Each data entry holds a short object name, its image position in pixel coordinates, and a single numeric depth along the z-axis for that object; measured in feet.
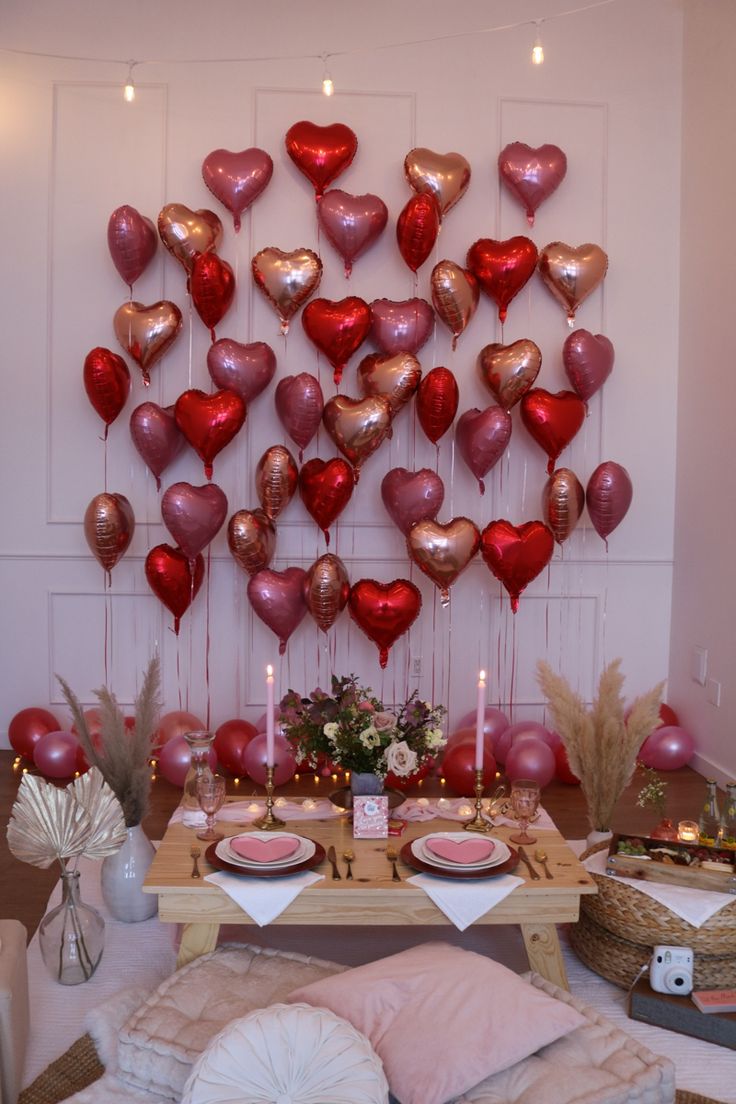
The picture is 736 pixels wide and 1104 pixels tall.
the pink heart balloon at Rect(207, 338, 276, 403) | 12.31
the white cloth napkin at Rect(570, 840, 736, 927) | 6.91
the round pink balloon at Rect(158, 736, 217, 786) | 11.86
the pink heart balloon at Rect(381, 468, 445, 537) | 12.26
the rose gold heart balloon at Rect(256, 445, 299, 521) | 12.15
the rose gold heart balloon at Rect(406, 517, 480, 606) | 12.02
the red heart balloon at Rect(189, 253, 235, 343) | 12.26
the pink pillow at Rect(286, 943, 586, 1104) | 5.49
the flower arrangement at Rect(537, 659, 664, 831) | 8.50
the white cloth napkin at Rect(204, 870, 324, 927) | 6.60
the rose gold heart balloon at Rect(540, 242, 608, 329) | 12.81
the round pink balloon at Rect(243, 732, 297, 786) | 11.77
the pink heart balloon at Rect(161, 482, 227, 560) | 12.00
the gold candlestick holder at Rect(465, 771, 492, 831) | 7.61
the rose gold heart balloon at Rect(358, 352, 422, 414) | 12.25
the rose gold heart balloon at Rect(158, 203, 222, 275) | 12.39
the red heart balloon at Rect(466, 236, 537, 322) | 12.60
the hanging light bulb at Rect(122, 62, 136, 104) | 12.34
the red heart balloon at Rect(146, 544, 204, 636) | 12.32
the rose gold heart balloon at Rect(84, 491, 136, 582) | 12.12
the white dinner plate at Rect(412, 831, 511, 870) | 6.84
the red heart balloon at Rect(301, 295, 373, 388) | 12.35
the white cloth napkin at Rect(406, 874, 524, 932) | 6.63
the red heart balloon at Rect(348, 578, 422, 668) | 12.14
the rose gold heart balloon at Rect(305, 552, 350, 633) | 12.08
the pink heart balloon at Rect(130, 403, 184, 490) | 12.23
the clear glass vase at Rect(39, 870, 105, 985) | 7.22
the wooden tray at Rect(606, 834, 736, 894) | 7.09
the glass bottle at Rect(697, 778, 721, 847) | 7.94
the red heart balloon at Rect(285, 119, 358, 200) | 12.66
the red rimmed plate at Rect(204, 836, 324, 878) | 6.76
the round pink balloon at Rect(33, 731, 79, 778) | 12.21
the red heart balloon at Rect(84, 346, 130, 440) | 12.25
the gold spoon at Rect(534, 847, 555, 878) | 7.06
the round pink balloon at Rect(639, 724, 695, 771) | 12.85
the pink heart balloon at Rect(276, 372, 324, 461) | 12.14
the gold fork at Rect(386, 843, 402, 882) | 6.86
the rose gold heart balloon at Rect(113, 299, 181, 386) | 12.41
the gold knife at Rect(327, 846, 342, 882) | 6.81
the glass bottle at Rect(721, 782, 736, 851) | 7.73
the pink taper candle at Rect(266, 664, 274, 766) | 7.35
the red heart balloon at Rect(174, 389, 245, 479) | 12.07
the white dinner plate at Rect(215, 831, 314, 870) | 6.84
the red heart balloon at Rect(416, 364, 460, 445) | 12.23
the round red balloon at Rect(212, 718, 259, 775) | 12.32
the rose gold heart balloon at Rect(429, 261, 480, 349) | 12.42
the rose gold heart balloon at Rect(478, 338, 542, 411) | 12.40
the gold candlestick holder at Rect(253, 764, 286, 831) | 7.60
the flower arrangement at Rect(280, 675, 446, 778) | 7.48
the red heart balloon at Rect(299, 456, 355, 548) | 12.16
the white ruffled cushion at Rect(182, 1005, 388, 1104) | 5.00
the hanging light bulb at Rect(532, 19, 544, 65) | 11.33
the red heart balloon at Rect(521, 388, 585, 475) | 12.51
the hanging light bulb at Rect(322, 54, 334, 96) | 12.09
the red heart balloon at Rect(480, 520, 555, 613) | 12.30
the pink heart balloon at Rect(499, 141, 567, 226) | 12.89
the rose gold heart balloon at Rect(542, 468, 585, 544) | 12.48
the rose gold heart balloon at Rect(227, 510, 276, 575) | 12.16
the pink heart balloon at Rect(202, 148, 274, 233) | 12.64
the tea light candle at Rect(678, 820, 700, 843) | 7.84
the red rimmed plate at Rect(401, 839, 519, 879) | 6.79
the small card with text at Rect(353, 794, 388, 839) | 7.50
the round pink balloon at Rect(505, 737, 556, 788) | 11.78
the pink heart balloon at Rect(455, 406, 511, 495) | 12.34
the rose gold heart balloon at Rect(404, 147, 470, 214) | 12.67
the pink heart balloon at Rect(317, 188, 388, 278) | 12.57
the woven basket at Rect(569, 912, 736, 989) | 6.97
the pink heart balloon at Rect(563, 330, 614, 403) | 12.67
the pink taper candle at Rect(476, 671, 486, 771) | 7.39
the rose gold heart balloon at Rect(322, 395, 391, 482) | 12.00
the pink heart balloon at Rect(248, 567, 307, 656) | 12.25
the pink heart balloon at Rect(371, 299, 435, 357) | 12.54
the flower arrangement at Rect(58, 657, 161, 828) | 8.13
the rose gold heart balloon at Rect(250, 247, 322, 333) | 12.39
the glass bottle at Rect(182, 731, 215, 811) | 7.83
